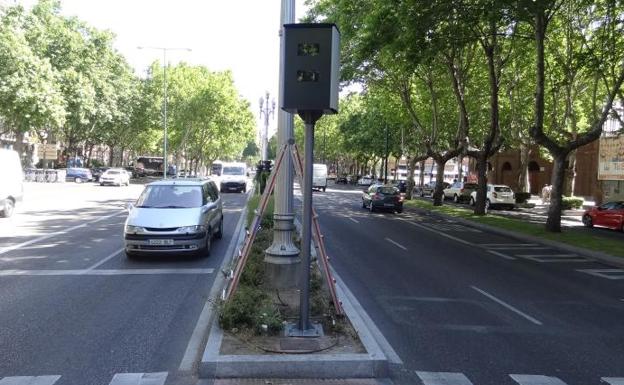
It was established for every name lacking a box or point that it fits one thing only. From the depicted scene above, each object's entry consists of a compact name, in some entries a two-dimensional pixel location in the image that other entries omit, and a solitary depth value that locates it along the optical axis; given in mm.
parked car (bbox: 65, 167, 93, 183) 51688
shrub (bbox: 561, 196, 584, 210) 37156
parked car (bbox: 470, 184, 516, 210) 36719
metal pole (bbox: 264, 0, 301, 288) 8531
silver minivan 11531
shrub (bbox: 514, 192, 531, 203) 40325
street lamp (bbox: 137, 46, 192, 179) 47631
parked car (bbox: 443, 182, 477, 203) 43844
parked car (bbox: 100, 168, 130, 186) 46625
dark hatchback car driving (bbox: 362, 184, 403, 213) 29250
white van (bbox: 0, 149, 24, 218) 19062
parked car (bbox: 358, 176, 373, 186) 68875
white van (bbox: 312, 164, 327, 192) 53625
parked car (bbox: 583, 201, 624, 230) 24844
